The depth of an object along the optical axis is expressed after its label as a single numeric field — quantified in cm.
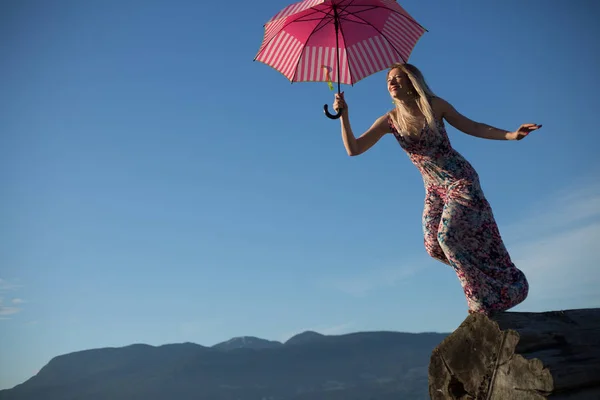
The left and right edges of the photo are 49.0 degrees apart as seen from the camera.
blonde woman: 629
